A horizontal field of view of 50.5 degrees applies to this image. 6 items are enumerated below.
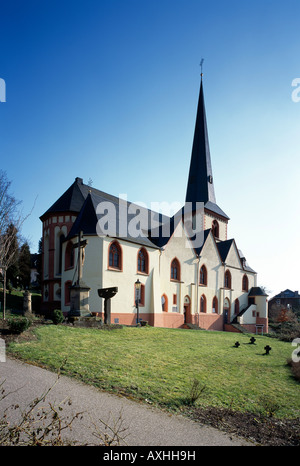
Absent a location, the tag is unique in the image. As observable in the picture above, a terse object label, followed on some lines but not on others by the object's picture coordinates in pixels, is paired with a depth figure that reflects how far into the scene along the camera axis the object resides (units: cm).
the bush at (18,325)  1190
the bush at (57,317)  1669
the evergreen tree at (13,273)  4178
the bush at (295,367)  1245
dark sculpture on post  1953
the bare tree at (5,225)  2178
